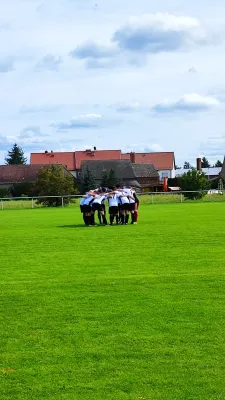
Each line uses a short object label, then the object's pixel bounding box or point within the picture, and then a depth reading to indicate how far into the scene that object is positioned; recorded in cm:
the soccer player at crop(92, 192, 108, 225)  2638
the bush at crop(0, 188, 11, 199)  7474
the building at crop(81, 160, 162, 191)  10038
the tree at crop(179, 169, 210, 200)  6638
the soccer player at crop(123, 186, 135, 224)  2608
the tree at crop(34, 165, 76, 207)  5831
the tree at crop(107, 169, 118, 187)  8462
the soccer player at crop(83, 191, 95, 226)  2641
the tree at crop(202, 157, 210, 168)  17938
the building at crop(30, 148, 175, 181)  11269
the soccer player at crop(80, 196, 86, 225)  2650
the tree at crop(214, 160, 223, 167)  16788
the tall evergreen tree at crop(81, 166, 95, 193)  8194
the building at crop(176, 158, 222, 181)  12484
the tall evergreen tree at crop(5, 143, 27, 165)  13638
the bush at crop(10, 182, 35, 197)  7927
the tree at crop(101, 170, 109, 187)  8481
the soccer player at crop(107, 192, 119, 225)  2582
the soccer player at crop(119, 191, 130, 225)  2598
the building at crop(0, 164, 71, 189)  10044
